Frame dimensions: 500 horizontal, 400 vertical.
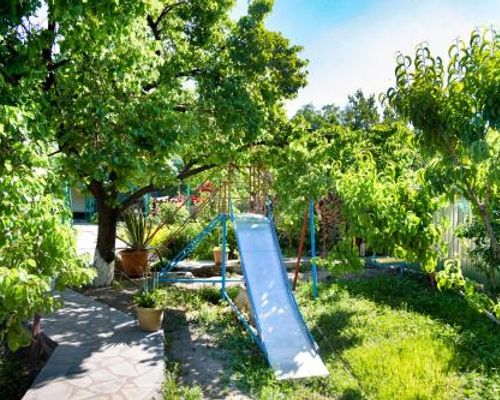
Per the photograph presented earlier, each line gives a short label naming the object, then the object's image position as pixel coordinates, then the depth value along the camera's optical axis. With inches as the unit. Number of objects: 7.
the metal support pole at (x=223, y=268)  339.9
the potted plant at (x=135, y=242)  422.0
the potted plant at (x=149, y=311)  258.5
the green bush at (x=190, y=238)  485.7
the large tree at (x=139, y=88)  176.7
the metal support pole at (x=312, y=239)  352.7
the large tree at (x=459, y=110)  123.5
